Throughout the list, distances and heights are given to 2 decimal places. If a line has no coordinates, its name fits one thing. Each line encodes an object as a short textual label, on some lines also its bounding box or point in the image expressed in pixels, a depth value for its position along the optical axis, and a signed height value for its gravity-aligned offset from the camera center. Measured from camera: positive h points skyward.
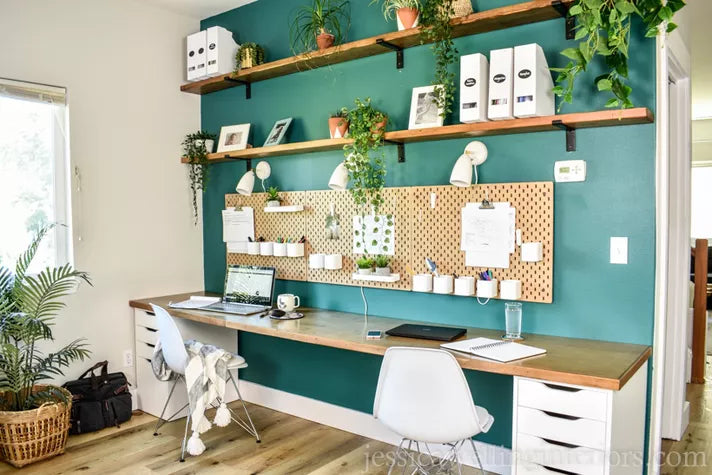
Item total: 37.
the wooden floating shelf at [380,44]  2.52 +0.90
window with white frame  3.20 +0.26
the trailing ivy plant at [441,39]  2.69 +0.84
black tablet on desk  2.52 -0.53
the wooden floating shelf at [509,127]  2.32 +0.40
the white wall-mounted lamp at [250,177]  3.70 +0.25
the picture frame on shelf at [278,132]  3.52 +0.52
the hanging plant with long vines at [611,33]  2.15 +0.70
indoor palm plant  2.86 -0.81
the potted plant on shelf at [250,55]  3.65 +1.03
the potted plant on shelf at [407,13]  2.84 +1.01
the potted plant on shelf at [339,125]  3.15 +0.50
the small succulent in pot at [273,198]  3.57 +0.11
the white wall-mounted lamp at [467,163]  2.72 +0.26
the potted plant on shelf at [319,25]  3.26 +1.12
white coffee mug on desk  3.19 -0.48
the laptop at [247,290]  3.37 -0.45
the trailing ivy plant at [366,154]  2.96 +0.33
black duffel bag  3.29 -1.08
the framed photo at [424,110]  2.82 +0.53
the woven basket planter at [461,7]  2.67 +0.97
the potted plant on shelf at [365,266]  3.06 -0.27
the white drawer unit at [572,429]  1.92 -0.74
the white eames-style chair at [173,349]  2.96 -0.70
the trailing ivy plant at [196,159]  3.94 +0.39
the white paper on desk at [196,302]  3.43 -0.53
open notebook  2.18 -0.53
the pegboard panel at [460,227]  2.61 -0.05
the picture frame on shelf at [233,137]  3.78 +0.53
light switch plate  2.46 -0.15
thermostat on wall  2.53 +0.20
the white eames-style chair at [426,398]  2.02 -0.66
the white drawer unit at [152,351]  3.53 -0.87
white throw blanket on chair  2.90 -0.86
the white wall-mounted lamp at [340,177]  3.12 +0.21
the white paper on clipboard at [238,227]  3.83 -0.08
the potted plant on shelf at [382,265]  3.02 -0.26
